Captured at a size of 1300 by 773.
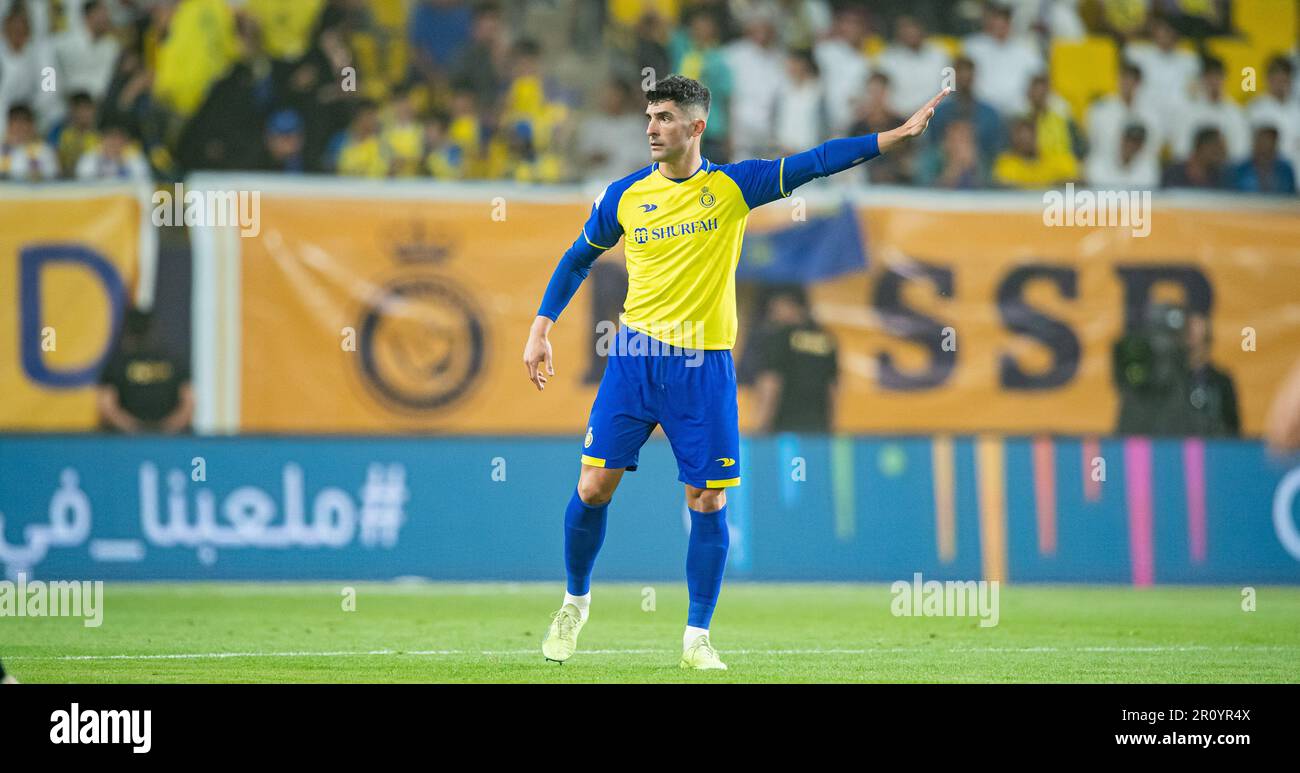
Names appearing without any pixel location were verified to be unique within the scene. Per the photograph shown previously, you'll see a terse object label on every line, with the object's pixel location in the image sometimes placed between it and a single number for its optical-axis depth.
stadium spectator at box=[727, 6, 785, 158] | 18.36
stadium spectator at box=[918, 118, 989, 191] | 17.95
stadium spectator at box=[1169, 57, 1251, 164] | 19.38
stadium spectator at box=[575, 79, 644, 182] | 17.78
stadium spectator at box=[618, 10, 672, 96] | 18.61
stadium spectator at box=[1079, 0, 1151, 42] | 20.41
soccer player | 8.54
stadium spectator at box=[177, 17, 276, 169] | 16.67
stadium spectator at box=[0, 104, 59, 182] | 16.12
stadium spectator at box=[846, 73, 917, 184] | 17.92
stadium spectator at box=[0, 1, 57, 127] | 17.31
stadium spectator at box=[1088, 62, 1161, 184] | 19.17
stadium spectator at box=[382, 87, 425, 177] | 17.22
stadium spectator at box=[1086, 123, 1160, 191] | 19.00
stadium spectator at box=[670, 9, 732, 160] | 18.39
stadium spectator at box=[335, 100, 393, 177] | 17.05
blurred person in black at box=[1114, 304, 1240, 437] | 16.45
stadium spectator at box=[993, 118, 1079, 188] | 18.56
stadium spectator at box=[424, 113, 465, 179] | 17.31
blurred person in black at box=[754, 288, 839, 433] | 16.00
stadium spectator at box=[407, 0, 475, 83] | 18.77
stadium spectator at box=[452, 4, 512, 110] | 18.38
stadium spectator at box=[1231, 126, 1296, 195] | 18.73
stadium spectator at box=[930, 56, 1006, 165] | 18.61
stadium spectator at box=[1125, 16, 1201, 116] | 19.70
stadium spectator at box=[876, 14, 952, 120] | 19.05
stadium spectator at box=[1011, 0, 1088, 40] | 20.08
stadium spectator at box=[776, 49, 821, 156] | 18.25
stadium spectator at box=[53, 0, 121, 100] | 17.28
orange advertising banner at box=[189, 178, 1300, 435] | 15.56
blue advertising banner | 13.88
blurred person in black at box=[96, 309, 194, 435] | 14.95
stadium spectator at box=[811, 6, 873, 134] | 18.53
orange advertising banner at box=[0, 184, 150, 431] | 14.84
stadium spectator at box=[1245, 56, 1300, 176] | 19.22
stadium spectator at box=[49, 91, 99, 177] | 16.72
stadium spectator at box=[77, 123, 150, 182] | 16.17
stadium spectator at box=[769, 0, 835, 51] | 19.44
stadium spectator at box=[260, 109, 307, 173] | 16.73
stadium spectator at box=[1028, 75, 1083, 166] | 18.88
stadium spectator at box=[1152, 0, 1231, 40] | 20.62
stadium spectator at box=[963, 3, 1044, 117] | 19.16
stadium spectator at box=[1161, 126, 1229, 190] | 18.78
